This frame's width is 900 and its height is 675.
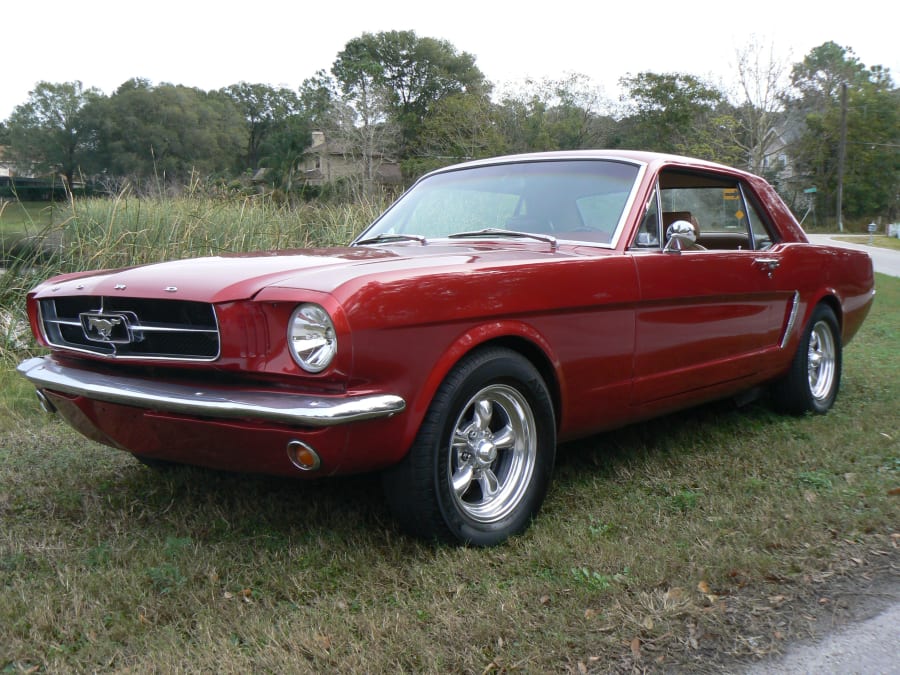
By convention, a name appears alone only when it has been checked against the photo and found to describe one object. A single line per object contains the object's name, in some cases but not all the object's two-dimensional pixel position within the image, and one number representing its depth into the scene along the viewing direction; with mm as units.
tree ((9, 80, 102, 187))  37938
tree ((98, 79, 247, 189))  50688
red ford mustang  2725
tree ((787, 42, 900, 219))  52531
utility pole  47938
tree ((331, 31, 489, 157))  61156
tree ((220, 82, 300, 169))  73250
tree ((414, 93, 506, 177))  44438
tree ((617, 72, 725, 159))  51188
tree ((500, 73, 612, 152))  46219
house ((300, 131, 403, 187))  44250
